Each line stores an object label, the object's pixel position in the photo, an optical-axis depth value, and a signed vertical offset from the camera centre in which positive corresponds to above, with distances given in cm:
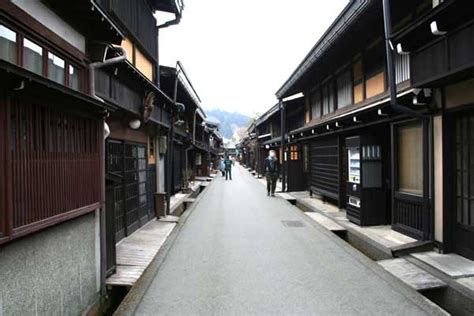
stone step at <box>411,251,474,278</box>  679 -183
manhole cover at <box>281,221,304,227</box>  1324 -204
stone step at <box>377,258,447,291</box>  650 -195
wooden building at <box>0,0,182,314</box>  412 +10
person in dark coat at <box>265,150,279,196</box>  2219 -67
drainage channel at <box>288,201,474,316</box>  588 -200
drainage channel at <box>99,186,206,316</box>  664 -226
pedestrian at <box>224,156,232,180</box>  3964 -78
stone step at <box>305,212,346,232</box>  1207 -196
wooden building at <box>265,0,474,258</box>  754 +94
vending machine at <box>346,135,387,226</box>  1191 -75
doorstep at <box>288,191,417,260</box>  899 -188
